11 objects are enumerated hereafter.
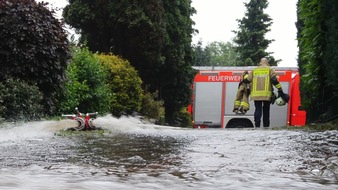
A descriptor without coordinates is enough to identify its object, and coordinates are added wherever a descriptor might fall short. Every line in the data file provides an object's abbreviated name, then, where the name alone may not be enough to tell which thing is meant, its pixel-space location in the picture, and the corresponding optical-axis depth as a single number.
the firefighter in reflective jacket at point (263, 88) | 10.30
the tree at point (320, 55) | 7.12
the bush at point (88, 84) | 12.36
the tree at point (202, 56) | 82.20
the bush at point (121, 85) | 16.19
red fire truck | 20.03
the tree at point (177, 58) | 21.97
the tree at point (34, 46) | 8.95
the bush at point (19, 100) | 8.09
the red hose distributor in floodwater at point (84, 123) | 7.61
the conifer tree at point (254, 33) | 47.91
